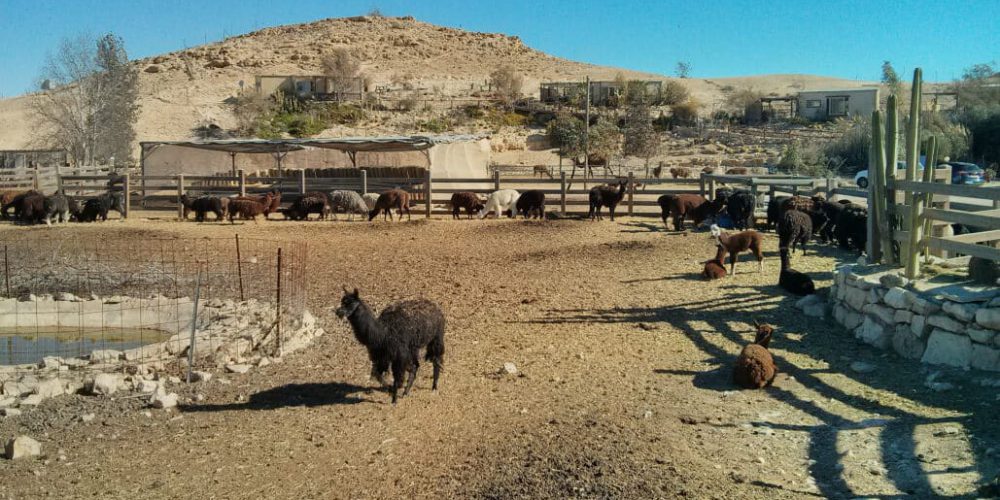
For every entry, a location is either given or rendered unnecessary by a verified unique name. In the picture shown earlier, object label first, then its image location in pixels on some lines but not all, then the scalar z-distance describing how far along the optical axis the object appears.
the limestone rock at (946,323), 8.20
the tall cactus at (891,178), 10.42
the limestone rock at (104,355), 8.91
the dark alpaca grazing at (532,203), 23.92
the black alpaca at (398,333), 7.43
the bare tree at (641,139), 48.34
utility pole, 43.14
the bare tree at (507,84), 70.94
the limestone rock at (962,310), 8.04
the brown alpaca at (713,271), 13.31
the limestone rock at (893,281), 9.24
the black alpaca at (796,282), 11.91
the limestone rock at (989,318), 7.73
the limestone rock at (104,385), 7.75
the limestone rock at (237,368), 8.53
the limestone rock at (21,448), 6.22
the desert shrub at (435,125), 59.81
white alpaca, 24.45
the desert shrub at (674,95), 70.31
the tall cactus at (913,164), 9.70
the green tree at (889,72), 41.33
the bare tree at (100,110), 45.22
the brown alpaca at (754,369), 7.92
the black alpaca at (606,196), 23.05
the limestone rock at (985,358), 7.74
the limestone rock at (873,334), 9.16
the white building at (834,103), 61.66
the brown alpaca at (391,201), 23.83
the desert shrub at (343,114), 60.03
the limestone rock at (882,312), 9.17
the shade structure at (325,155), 28.47
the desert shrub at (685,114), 64.56
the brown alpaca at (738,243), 13.61
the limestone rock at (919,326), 8.60
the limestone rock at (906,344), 8.66
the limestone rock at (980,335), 7.84
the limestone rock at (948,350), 8.07
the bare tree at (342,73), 68.12
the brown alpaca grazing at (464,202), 24.30
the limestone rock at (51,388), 7.68
